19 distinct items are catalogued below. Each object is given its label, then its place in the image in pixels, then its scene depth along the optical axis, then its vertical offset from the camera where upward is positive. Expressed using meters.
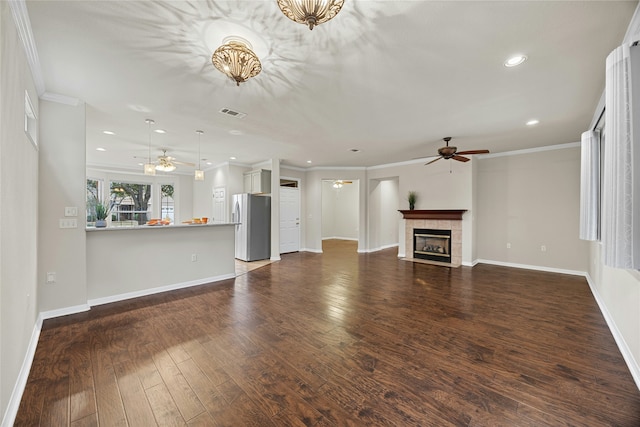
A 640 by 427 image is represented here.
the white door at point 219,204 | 7.60 +0.22
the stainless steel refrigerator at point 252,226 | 6.60 -0.37
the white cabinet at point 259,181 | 7.13 +0.85
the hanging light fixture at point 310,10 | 1.36 +1.08
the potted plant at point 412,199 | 6.92 +0.35
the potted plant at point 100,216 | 3.92 -0.08
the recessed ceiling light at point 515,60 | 2.32 +1.39
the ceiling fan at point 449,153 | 4.75 +1.10
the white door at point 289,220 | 7.88 -0.25
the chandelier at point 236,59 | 1.97 +1.17
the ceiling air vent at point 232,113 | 3.58 +1.39
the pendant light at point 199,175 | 5.05 +0.71
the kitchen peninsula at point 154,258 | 3.54 -0.74
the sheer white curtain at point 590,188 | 3.14 +0.31
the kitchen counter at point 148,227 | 3.50 -0.24
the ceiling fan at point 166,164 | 5.25 +0.96
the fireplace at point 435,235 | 6.20 -0.59
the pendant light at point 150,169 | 4.52 +0.74
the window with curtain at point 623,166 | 1.66 +0.31
